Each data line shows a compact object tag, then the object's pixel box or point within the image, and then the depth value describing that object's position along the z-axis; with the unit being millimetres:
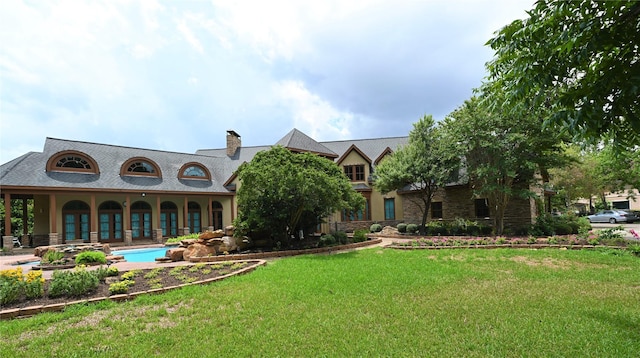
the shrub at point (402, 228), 20700
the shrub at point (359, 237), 16516
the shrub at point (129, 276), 7766
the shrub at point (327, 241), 14616
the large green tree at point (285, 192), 12430
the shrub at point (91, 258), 11303
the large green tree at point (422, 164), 17955
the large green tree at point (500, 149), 15070
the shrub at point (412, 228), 19884
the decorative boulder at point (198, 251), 12194
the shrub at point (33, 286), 6332
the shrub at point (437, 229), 18516
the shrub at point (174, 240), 18000
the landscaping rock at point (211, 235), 13000
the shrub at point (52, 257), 11422
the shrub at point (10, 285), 5970
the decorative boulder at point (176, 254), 12306
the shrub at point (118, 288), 6596
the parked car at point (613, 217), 28266
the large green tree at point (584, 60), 3152
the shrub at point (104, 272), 7767
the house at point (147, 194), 18406
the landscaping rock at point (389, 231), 20008
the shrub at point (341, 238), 15516
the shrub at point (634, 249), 10257
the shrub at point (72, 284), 6449
